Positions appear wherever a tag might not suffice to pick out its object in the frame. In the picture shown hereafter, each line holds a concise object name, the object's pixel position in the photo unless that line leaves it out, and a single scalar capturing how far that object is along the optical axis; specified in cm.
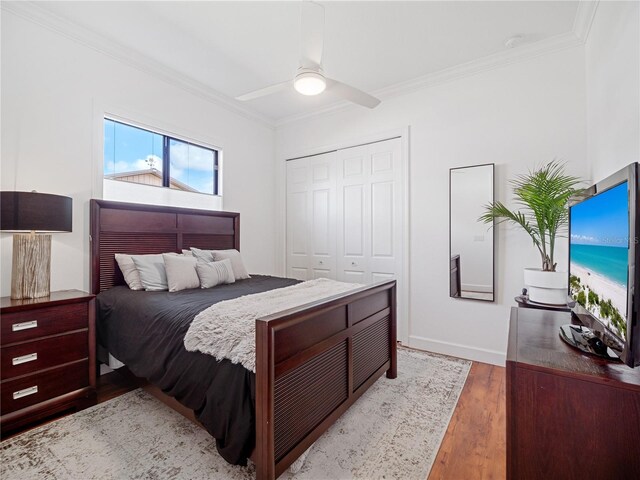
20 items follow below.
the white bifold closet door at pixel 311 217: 417
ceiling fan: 205
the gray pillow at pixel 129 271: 271
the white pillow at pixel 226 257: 325
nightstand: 191
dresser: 93
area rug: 161
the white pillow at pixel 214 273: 288
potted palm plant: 219
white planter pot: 216
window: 301
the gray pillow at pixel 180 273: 268
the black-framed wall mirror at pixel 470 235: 302
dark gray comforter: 149
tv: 91
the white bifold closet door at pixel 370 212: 363
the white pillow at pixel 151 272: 270
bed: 147
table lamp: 203
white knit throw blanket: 154
